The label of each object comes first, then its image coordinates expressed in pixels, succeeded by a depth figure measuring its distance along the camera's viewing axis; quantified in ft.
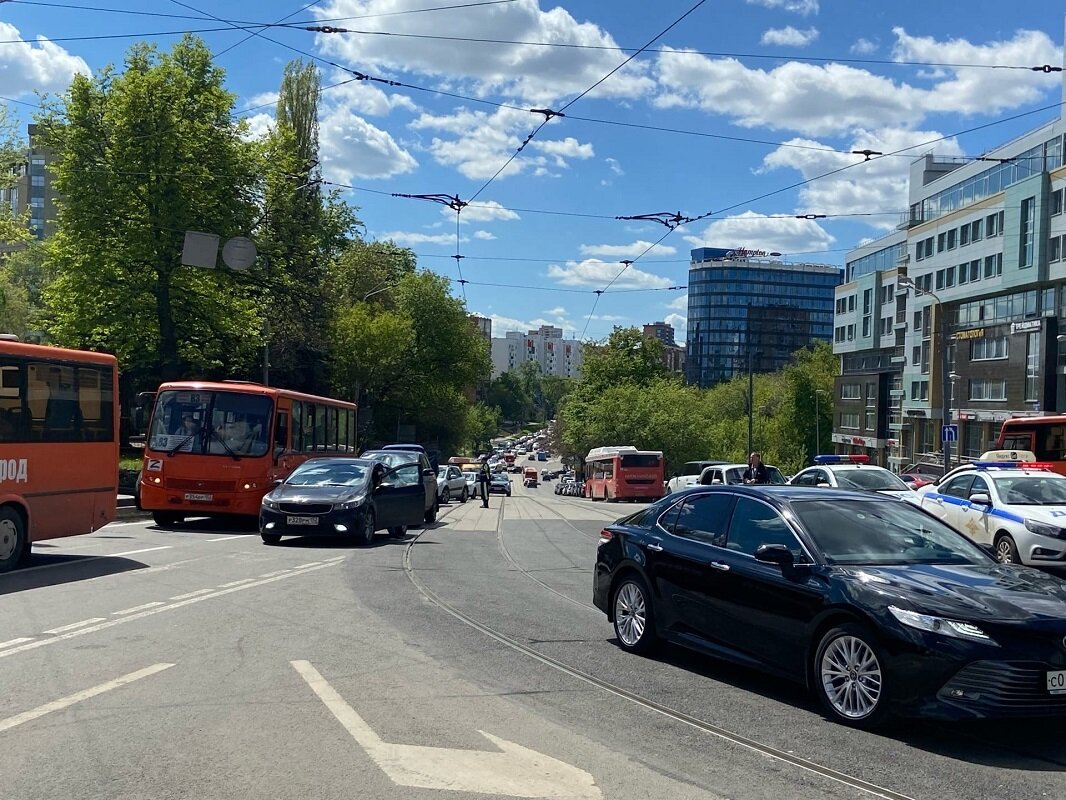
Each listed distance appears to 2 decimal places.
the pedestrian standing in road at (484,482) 128.88
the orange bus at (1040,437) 100.94
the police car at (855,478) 68.69
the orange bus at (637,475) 171.53
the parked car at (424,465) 78.48
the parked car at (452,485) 146.00
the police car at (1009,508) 49.21
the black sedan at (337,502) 57.41
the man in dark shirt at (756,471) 68.87
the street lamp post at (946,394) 138.14
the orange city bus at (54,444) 41.86
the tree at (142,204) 118.11
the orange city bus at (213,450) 66.80
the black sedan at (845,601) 19.51
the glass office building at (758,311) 591.78
